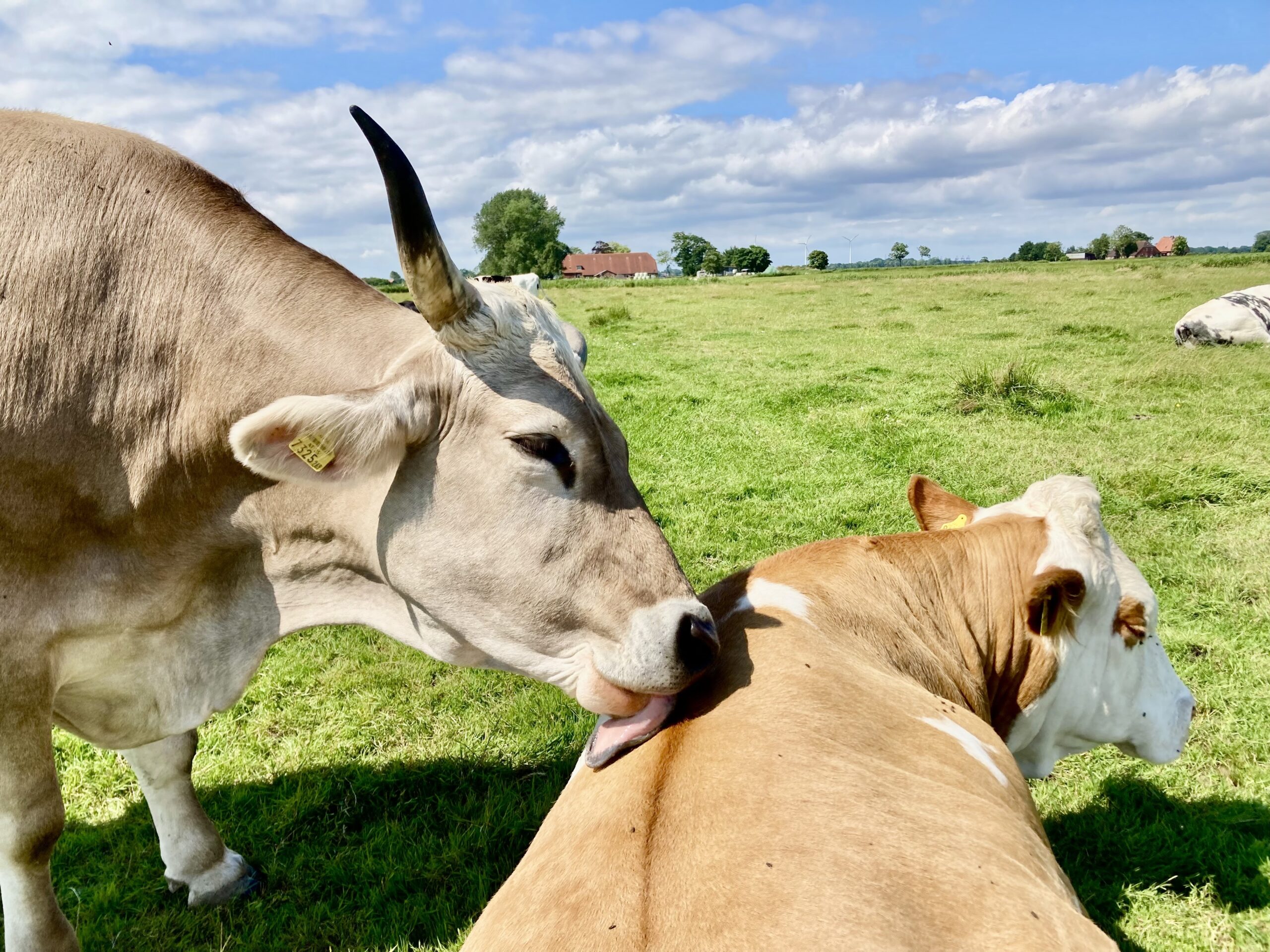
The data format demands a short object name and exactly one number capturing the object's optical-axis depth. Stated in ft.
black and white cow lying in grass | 47.14
